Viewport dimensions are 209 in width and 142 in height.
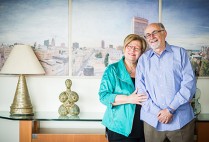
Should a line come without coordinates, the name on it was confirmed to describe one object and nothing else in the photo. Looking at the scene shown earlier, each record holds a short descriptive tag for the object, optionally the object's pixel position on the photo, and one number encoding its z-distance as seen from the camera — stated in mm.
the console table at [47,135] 2585
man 1933
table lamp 2705
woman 2090
